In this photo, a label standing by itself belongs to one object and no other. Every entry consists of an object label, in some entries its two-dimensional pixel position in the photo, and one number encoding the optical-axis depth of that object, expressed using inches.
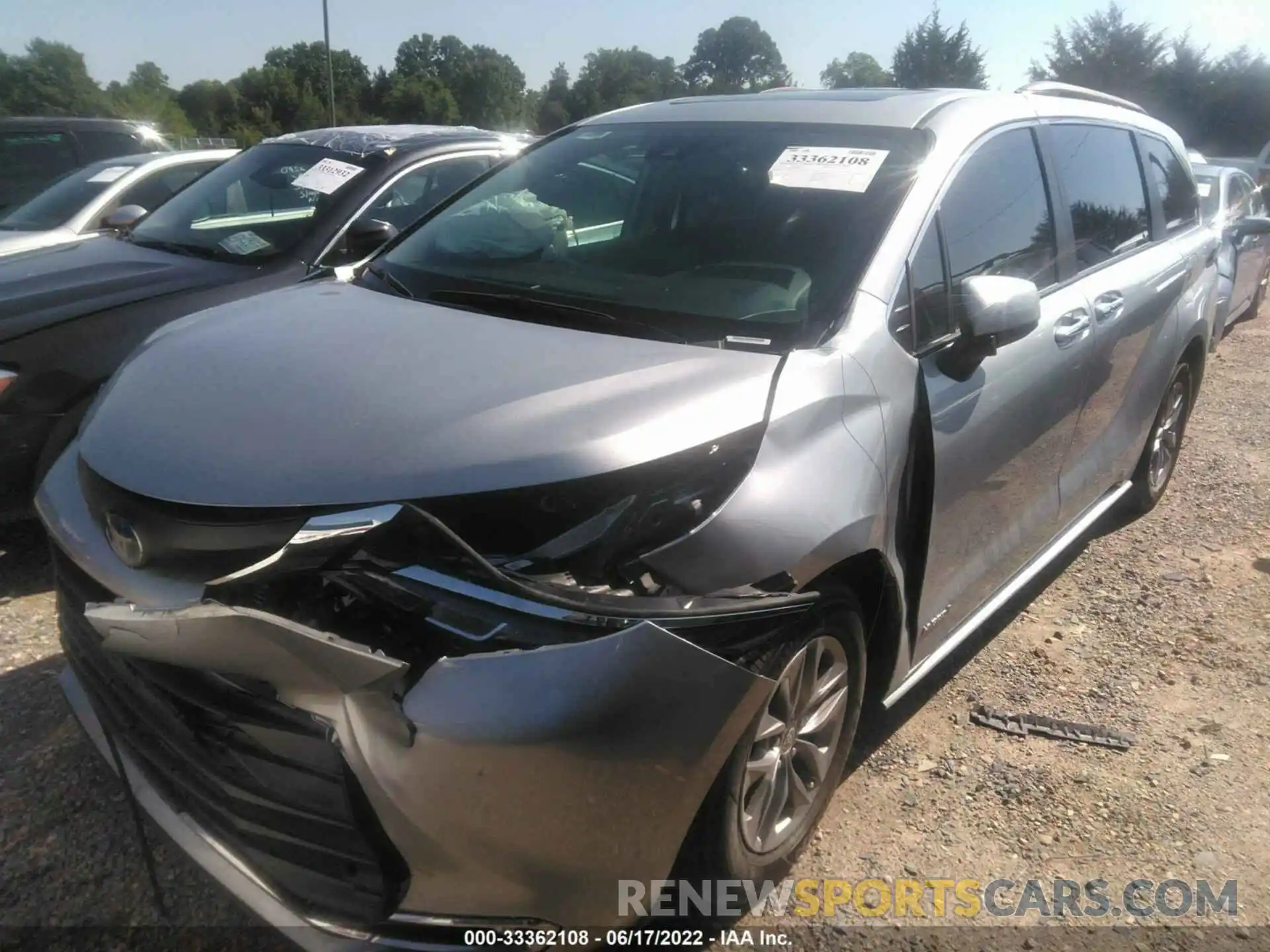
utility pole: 1078.4
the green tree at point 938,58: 1991.9
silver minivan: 66.3
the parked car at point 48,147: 336.8
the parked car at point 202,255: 138.7
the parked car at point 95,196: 238.4
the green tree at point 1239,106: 1587.1
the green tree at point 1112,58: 1763.0
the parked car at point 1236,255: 301.6
